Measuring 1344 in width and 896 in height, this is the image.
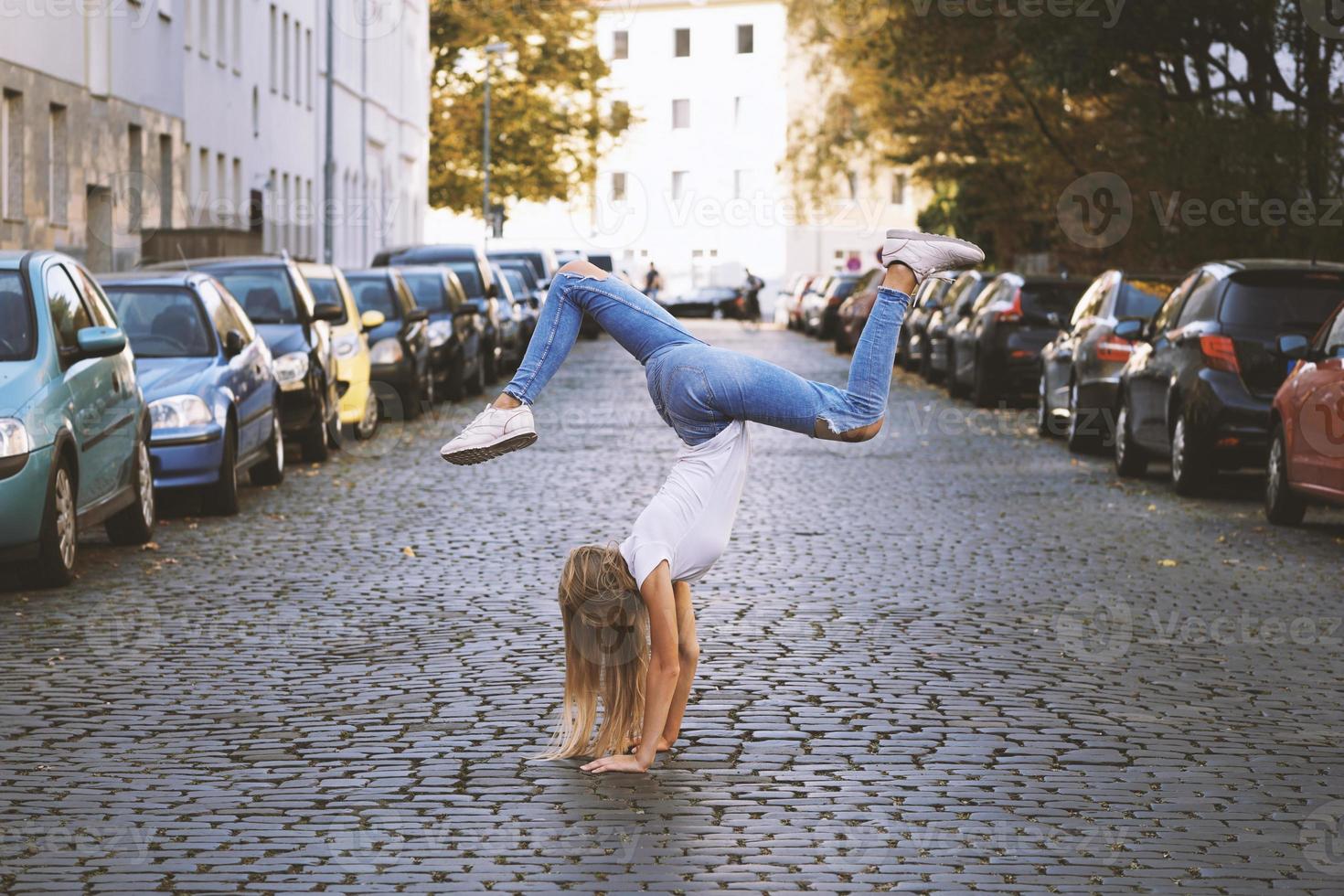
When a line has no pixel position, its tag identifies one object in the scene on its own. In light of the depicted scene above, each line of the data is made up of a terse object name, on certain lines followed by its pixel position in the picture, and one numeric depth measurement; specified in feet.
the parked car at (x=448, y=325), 92.58
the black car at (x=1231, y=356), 52.85
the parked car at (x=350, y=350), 72.90
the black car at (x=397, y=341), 80.89
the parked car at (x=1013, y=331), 88.43
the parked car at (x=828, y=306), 183.93
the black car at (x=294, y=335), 63.16
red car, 45.27
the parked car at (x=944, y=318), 104.94
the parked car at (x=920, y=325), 120.37
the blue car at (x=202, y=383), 48.75
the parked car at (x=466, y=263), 111.34
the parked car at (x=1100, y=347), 67.10
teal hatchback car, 36.35
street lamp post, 233.14
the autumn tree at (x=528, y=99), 248.93
